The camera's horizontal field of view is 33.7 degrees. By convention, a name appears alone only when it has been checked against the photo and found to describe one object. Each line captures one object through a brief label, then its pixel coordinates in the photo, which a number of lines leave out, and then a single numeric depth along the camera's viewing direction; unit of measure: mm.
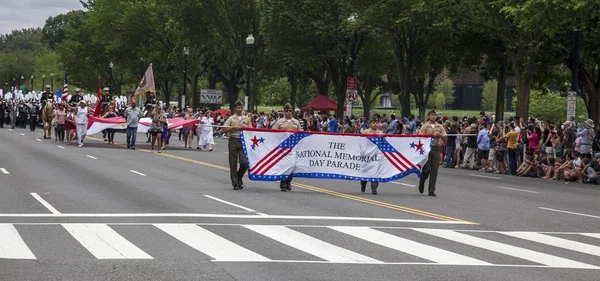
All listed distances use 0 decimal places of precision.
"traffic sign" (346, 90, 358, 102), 47125
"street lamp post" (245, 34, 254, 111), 52250
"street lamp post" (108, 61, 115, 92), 100512
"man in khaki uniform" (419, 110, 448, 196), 21453
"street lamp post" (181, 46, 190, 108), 67188
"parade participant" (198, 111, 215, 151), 39875
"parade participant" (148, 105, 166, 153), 35906
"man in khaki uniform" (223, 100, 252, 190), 21297
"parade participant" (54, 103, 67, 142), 41469
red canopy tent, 64500
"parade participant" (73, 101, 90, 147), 39188
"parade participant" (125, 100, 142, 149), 37384
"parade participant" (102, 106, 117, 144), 41312
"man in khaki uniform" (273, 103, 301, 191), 21594
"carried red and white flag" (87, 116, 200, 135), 40062
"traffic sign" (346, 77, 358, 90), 47406
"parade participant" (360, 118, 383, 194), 21297
